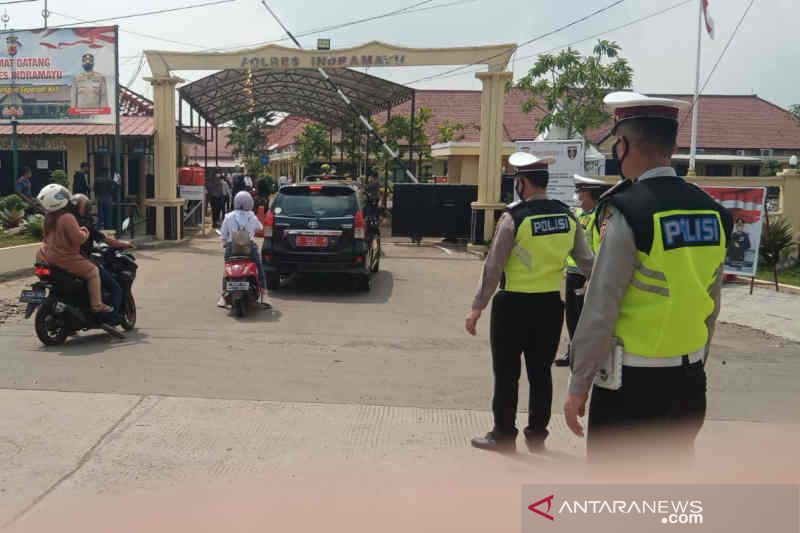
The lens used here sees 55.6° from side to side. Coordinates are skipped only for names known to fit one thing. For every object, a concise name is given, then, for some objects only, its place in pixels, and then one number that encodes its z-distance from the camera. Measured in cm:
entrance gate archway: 1673
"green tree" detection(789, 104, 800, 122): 2969
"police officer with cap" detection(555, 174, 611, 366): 675
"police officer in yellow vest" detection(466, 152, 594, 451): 459
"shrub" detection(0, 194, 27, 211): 1507
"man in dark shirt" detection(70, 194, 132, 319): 776
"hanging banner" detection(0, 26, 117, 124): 1669
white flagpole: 2221
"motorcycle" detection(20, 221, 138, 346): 742
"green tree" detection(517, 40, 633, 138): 1767
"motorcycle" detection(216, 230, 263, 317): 918
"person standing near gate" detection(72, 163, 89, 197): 1742
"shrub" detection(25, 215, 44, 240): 1378
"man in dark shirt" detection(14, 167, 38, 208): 1744
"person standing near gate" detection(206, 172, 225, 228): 2256
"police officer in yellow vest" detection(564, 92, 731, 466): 272
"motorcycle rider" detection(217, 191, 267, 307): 967
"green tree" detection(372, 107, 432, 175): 2645
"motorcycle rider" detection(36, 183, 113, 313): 734
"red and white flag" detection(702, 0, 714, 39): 2120
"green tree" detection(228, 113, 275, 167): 5359
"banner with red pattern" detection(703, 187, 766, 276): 1102
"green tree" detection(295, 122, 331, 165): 3219
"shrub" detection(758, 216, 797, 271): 1207
